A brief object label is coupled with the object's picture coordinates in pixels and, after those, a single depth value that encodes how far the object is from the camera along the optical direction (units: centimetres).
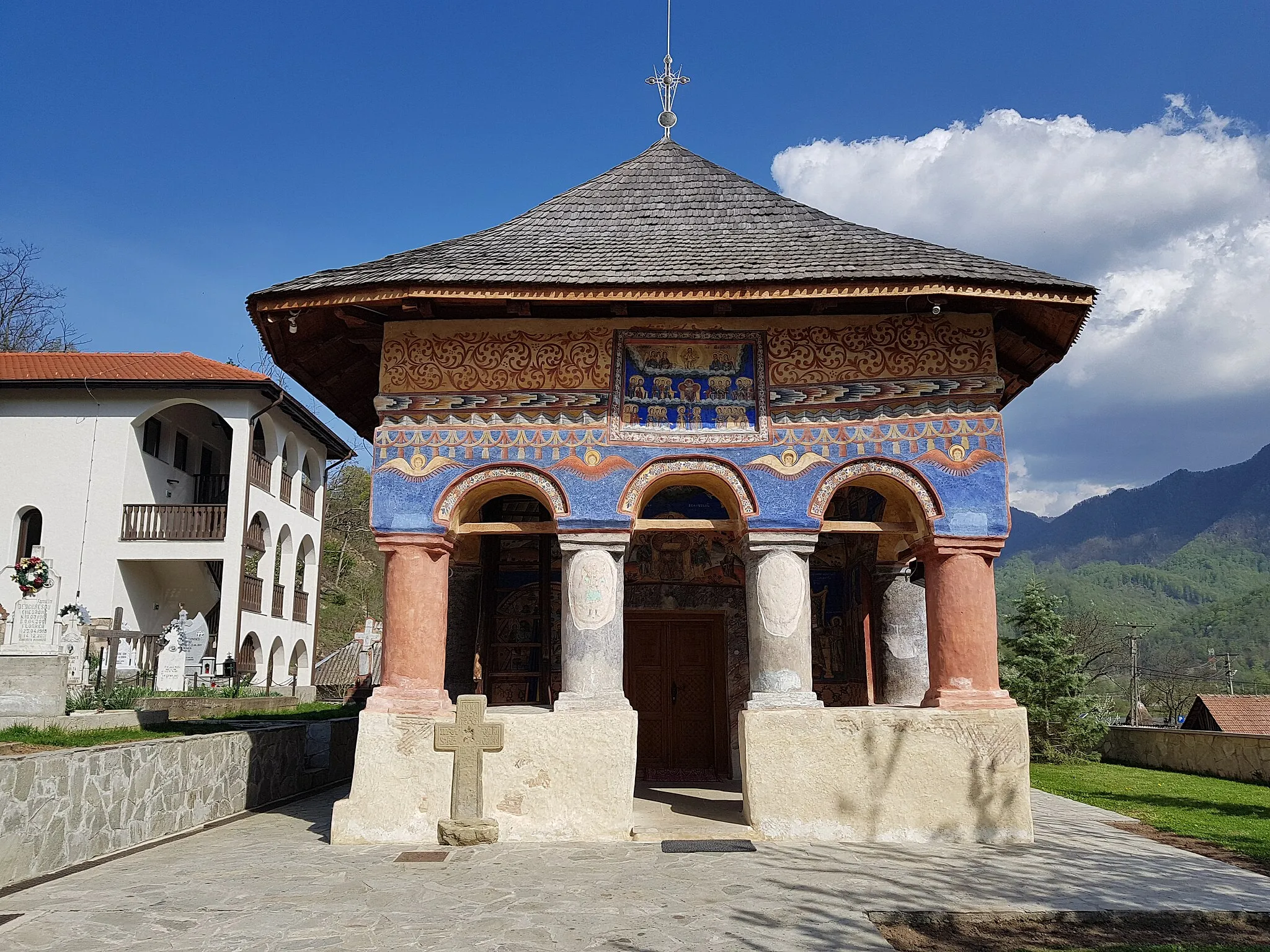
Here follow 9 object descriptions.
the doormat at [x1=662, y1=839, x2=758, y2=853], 741
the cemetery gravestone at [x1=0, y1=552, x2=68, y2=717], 1092
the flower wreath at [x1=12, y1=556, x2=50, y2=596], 1225
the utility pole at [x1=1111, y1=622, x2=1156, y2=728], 3554
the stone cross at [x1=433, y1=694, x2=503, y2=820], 777
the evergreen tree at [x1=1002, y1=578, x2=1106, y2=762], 1739
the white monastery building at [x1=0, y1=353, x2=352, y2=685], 2033
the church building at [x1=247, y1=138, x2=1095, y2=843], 786
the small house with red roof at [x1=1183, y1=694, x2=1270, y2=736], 1781
